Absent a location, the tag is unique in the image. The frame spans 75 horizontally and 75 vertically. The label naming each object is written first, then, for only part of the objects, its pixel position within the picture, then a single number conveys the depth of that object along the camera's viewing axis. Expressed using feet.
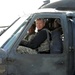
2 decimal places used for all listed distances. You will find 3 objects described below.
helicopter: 14.19
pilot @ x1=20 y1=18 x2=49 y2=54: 14.92
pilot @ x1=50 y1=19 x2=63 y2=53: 14.70
